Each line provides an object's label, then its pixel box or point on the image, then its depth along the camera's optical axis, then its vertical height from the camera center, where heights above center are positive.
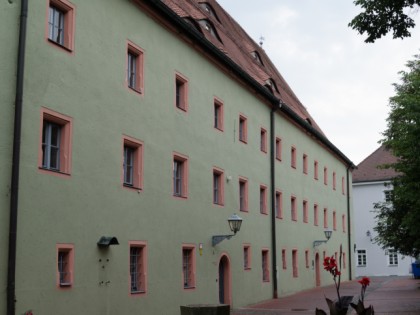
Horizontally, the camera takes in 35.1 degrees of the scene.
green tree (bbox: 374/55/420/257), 20.42 +3.18
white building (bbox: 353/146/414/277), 56.66 +2.58
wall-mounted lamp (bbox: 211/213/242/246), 21.75 +0.87
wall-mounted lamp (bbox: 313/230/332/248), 36.82 +0.92
